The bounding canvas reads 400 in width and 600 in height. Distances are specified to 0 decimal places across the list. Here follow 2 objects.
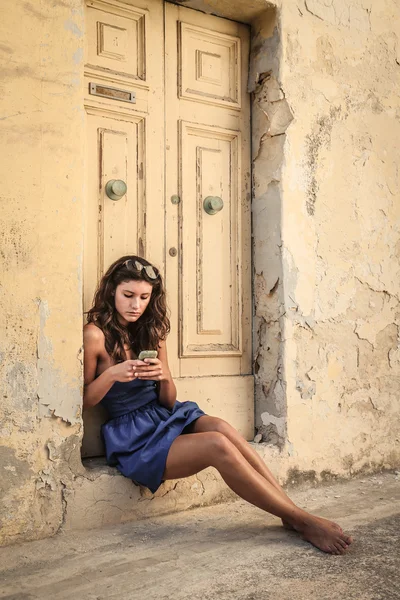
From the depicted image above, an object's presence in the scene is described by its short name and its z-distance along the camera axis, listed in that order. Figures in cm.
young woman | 283
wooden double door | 330
